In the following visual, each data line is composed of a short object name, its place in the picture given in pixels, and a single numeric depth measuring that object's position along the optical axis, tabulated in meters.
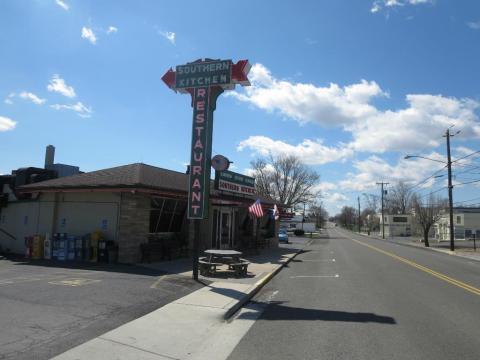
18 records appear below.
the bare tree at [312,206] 82.22
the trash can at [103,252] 16.92
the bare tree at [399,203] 125.19
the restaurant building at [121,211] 17.36
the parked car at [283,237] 48.46
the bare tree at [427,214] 52.69
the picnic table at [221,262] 15.02
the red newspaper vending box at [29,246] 18.56
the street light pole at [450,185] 39.96
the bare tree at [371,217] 155.20
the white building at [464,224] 86.00
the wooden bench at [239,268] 15.20
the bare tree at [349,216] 187.00
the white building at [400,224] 107.31
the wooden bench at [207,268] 14.95
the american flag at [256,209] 23.23
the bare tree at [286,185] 80.19
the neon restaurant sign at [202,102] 13.97
